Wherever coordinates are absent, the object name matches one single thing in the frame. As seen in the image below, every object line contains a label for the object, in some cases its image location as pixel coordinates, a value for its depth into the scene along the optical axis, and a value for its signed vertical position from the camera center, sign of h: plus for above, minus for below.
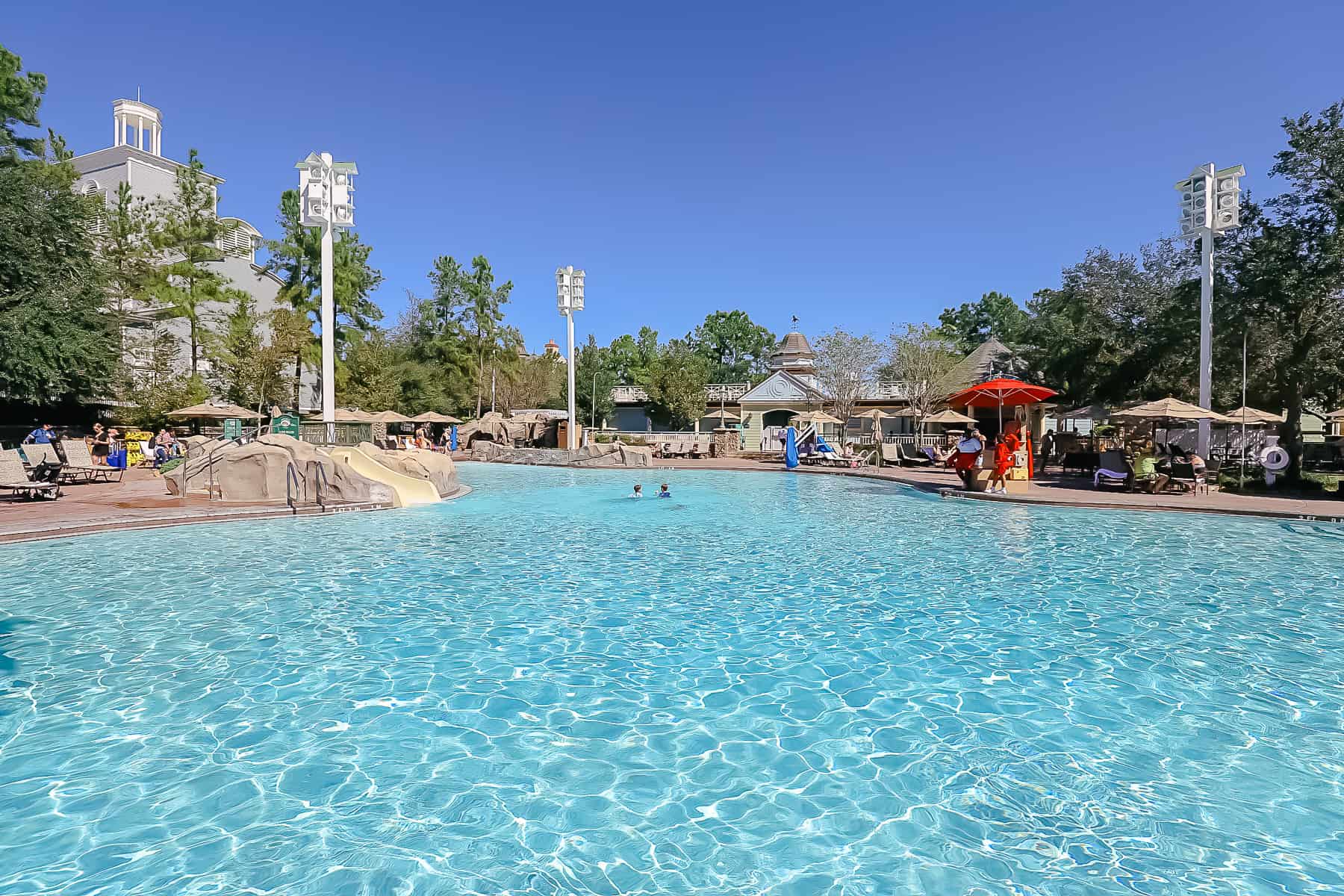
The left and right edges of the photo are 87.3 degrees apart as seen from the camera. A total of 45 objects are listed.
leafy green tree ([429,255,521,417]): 45.19 +8.84
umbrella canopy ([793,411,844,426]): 30.52 +1.03
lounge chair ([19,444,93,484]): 14.84 -0.38
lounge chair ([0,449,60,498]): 12.97 -0.82
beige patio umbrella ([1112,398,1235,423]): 16.14 +0.70
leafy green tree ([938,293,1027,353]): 67.49 +12.57
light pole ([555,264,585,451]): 28.02 +5.94
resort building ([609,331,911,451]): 40.81 +2.11
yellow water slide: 15.60 -0.89
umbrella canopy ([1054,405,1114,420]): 23.96 +1.01
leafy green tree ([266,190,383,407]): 35.81 +8.72
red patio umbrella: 16.02 +1.11
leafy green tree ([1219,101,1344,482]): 15.73 +3.92
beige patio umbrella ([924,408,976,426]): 26.67 +0.94
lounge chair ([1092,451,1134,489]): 16.81 -0.71
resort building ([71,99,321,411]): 31.72 +11.83
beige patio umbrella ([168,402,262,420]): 23.69 +0.90
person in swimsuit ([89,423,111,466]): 20.95 -0.31
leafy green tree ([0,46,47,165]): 24.03 +11.83
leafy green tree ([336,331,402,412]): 37.00 +3.07
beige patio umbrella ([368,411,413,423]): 29.25 +0.89
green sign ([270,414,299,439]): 17.44 +0.34
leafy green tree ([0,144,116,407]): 19.91 +4.34
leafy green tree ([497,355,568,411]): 49.06 +4.05
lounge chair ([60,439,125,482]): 16.45 -0.54
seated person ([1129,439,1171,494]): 16.08 -0.79
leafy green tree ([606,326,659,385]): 57.42 +7.18
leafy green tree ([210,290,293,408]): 31.53 +3.48
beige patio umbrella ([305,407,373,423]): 27.95 +0.95
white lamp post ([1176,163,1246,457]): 17.62 +5.70
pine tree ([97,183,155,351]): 28.66 +7.63
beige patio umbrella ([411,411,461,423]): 32.59 +1.00
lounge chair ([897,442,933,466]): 25.84 -0.65
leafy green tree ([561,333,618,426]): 49.03 +3.78
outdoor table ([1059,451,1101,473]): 20.11 -0.56
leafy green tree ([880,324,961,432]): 36.09 +4.19
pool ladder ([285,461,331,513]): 13.65 -0.91
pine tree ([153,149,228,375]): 30.28 +8.35
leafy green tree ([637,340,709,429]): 43.00 +3.20
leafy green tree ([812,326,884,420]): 38.78 +4.48
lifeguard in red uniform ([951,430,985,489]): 17.06 -0.34
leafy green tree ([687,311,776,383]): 71.19 +10.33
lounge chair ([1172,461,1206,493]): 16.00 -0.80
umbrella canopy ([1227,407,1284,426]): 17.28 +0.66
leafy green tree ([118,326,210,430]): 27.80 +2.28
